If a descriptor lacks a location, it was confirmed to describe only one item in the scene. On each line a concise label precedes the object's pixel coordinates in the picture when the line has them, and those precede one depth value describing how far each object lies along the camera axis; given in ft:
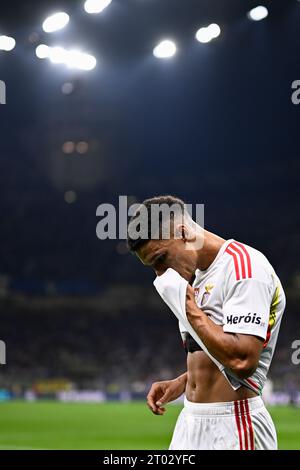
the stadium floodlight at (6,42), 67.33
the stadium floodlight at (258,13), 72.74
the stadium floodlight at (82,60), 78.40
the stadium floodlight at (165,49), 78.48
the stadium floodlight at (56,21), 61.72
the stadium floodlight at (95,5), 63.93
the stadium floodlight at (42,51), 76.59
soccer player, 11.17
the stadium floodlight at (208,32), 73.31
